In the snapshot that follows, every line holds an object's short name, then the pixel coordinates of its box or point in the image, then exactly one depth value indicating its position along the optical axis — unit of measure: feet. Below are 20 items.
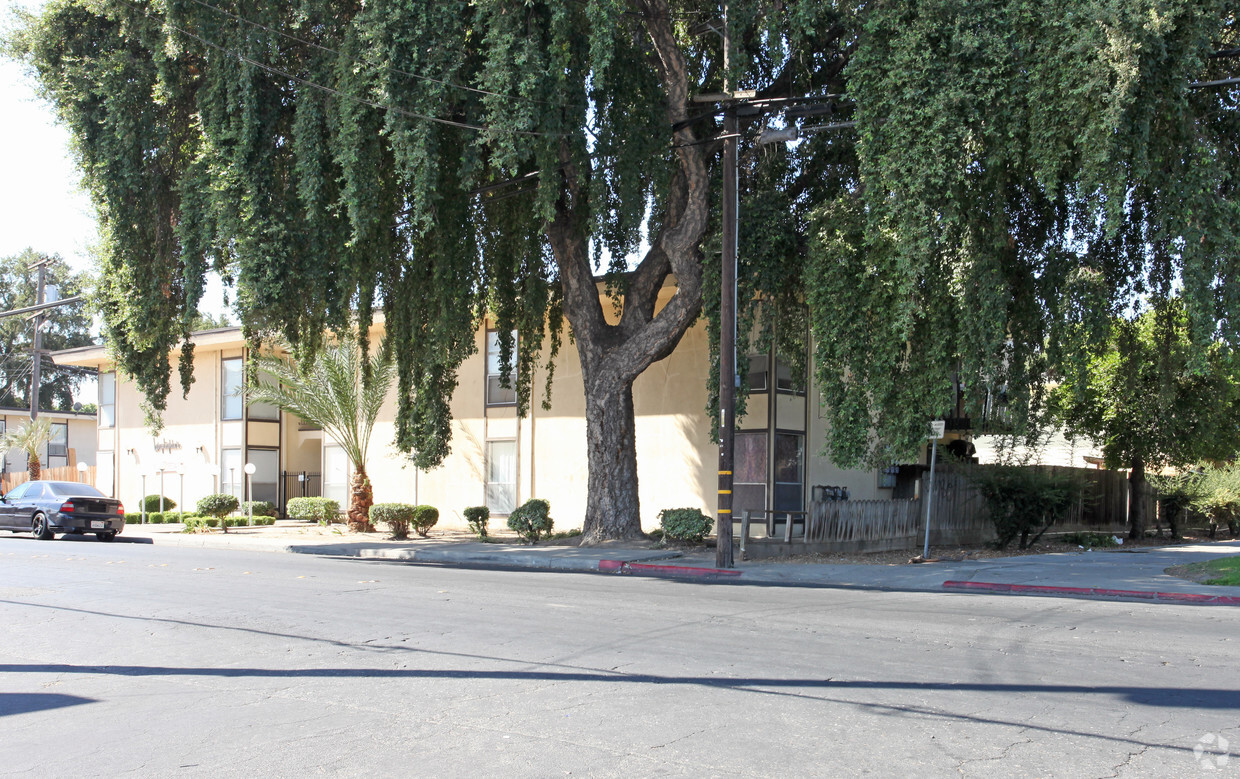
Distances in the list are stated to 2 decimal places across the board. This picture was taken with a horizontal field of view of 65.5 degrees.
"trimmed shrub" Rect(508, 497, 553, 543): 77.20
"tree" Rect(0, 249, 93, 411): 221.25
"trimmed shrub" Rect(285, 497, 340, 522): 99.86
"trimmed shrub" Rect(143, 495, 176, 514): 119.65
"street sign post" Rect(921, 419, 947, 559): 58.13
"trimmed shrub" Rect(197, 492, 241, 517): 102.83
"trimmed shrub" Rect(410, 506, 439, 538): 86.71
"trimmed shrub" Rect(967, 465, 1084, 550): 74.69
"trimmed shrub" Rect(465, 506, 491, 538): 83.82
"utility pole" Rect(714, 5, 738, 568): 58.23
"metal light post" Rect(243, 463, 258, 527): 97.45
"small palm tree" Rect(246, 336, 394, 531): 91.76
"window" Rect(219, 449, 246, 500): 118.62
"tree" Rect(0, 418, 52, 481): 139.54
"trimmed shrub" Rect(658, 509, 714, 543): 68.69
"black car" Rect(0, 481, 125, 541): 80.84
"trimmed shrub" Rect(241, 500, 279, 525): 113.93
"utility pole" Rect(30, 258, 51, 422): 107.34
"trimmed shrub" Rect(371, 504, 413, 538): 85.25
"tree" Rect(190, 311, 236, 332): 218.38
